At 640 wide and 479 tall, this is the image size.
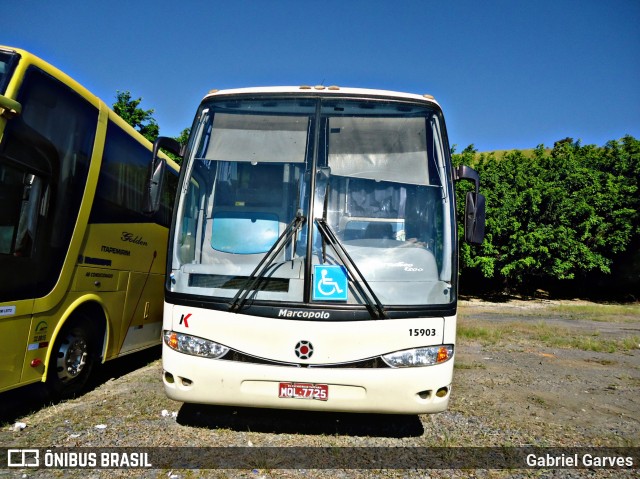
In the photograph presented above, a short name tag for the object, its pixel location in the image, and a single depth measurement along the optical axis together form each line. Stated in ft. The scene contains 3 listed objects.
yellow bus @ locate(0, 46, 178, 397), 14.56
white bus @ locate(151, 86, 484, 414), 13.06
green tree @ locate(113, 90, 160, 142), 72.43
